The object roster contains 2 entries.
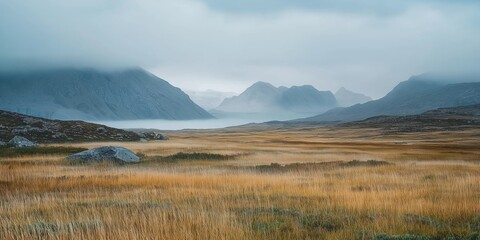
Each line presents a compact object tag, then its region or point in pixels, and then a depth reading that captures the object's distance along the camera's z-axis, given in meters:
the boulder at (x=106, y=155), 36.94
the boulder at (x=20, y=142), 52.14
